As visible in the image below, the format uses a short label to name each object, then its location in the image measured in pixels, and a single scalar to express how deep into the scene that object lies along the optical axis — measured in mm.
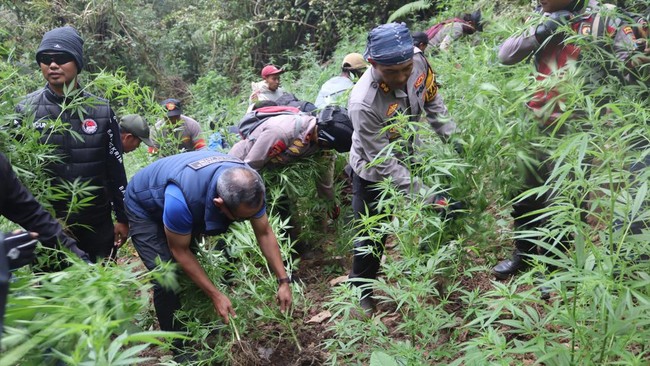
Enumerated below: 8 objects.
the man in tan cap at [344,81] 5442
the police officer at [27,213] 2785
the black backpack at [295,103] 5212
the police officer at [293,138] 4230
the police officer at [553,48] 2873
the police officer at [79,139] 3666
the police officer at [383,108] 3293
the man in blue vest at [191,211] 2914
